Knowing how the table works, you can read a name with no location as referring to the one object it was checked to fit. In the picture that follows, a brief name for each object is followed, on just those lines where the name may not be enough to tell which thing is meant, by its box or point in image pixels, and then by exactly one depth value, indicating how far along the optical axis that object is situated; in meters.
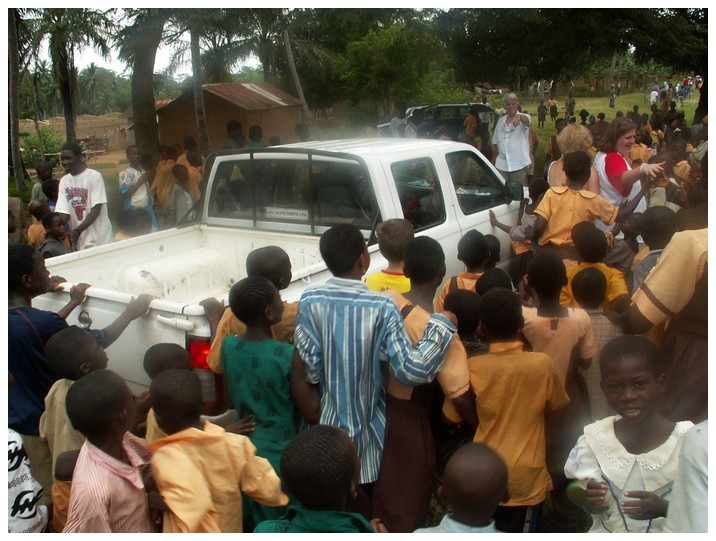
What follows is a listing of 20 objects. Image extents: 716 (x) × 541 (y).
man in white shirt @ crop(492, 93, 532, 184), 8.55
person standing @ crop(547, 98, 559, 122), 26.89
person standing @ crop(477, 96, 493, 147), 15.25
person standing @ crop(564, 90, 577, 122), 25.43
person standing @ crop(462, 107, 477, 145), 15.28
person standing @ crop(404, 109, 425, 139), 13.77
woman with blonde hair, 5.60
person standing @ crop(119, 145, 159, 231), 6.90
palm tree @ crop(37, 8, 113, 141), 9.11
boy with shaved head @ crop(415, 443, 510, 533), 2.06
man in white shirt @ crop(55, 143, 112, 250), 6.01
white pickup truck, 4.62
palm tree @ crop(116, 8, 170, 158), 9.66
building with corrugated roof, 22.77
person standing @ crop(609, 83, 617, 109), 32.22
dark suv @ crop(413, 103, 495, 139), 16.83
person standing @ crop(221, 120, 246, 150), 9.67
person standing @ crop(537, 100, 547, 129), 26.22
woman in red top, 5.31
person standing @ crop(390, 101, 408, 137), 14.65
